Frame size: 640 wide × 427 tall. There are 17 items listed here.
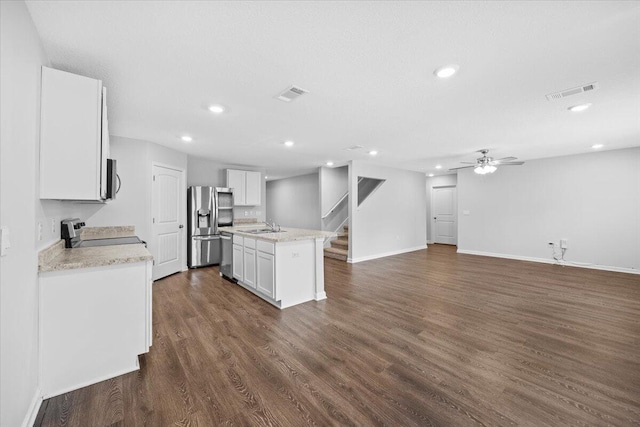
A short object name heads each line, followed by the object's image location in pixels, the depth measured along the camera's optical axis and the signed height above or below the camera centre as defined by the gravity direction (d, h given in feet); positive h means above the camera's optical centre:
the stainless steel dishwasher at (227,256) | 15.03 -2.54
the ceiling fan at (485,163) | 16.87 +3.40
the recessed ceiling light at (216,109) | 9.64 +4.08
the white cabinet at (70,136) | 5.85 +1.85
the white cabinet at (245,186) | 20.80 +2.38
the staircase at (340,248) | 22.06 -3.16
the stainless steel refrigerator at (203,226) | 18.08 -0.84
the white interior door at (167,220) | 15.05 -0.35
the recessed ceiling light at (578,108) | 9.68 +4.13
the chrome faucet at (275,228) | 14.09 -0.76
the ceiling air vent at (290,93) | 8.18 +4.02
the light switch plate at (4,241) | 3.96 -0.42
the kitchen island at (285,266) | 11.02 -2.39
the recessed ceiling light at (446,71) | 6.95 +4.00
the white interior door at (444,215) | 30.58 -0.07
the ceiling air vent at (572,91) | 8.11 +4.07
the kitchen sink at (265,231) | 14.10 -0.92
